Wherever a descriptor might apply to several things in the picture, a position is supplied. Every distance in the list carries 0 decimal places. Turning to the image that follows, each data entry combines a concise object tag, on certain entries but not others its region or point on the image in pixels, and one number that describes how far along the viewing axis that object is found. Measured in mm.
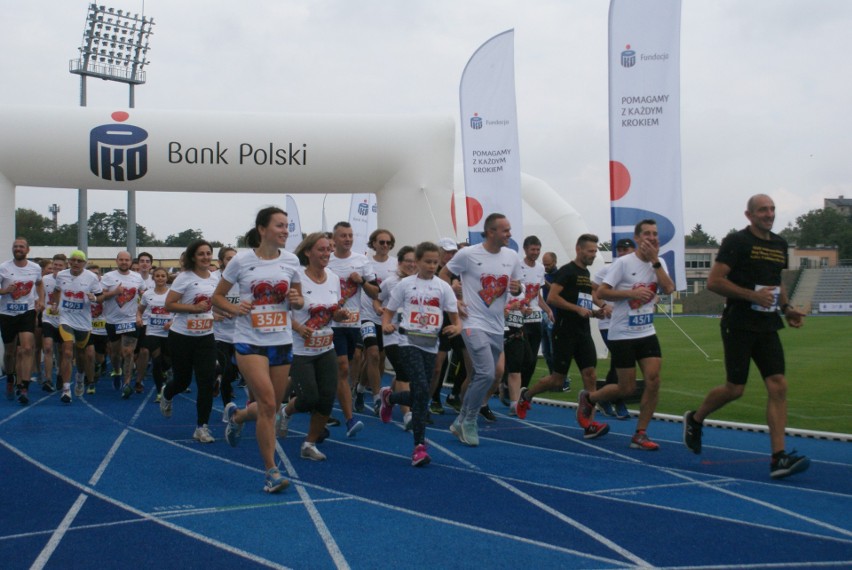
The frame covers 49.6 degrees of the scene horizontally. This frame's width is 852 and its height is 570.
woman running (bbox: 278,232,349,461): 7254
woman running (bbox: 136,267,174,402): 11977
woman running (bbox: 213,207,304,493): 6230
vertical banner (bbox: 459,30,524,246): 14555
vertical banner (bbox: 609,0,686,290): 10781
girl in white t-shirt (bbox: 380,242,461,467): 7590
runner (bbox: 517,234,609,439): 9273
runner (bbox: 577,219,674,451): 7844
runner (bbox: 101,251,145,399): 13492
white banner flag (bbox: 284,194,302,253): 28309
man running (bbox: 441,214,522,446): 8336
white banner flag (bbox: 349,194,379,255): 25469
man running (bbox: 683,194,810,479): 6574
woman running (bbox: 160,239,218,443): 8688
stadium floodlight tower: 45688
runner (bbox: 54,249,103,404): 12539
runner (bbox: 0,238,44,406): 11977
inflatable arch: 14250
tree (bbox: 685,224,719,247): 139375
